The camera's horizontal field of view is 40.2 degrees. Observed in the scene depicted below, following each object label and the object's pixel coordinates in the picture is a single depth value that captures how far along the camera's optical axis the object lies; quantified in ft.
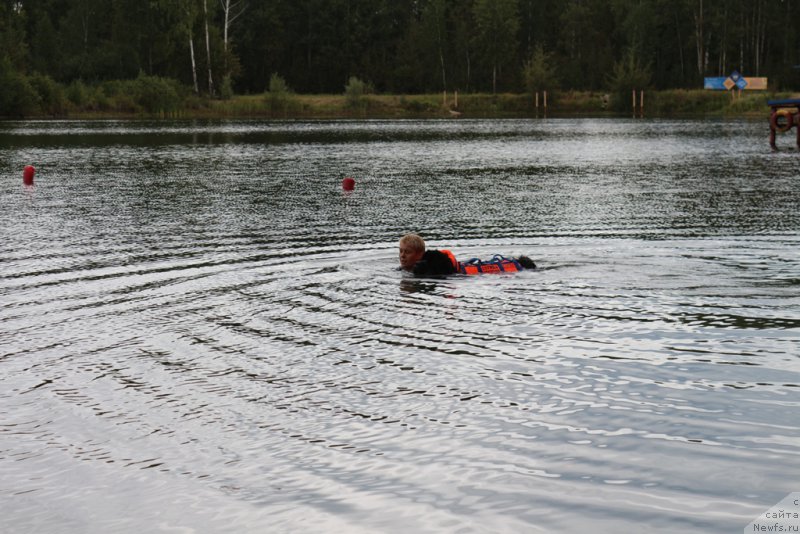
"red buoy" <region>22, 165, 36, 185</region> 113.50
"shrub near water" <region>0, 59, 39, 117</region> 308.40
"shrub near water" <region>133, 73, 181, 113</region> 338.75
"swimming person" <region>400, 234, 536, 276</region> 53.98
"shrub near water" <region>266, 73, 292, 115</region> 361.10
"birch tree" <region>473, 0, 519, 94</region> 449.48
